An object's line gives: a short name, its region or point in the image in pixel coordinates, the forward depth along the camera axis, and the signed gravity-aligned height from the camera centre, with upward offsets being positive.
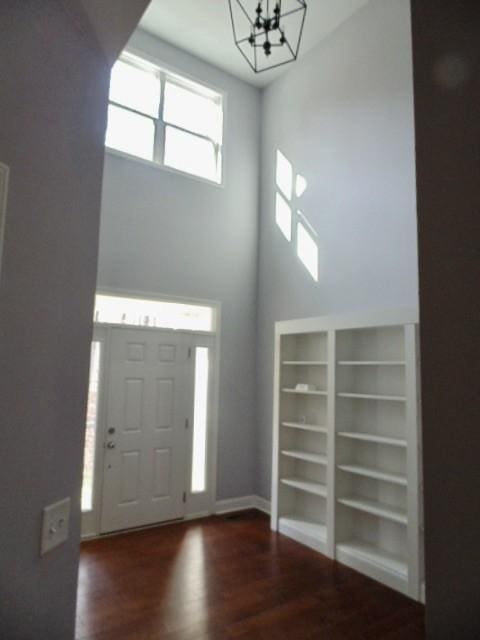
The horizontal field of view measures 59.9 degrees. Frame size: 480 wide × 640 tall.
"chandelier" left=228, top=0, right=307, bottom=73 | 4.79 +4.16
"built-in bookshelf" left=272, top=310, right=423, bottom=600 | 3.54 -0.75
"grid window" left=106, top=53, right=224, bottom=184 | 5.09 +3.21
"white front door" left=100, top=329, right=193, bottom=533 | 4.55 -0.72
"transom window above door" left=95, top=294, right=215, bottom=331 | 4.69 +0.62
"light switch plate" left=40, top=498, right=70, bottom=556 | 1.15 -0.47
